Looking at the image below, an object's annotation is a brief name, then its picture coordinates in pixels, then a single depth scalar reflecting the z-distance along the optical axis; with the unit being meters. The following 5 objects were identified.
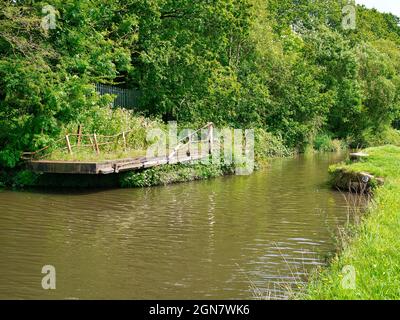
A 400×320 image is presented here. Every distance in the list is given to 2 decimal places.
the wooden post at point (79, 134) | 19.38
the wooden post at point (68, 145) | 18.38
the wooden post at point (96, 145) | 18.67
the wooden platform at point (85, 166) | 17.19
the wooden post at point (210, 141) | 23.31
